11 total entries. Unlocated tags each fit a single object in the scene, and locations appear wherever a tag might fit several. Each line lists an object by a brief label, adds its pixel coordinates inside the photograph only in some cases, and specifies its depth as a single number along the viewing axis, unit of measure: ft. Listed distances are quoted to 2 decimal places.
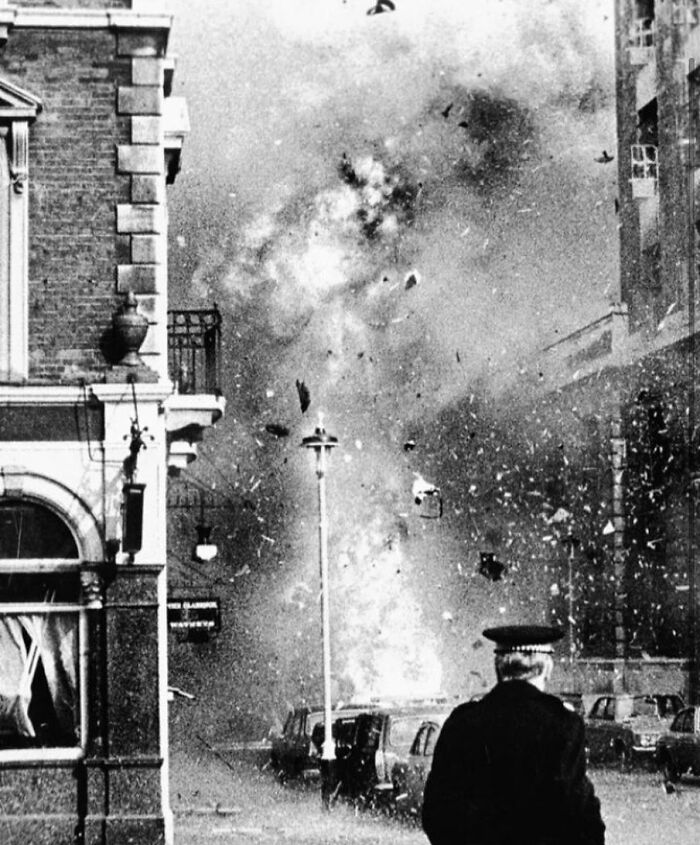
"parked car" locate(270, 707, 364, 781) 100.17
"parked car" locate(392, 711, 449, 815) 69.68
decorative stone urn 53.62
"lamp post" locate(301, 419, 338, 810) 75.72
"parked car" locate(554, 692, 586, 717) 112.11
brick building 52.70
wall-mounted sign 68.18
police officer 20.71
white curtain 53.26
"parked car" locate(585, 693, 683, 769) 98.12
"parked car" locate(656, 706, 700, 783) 87.10
